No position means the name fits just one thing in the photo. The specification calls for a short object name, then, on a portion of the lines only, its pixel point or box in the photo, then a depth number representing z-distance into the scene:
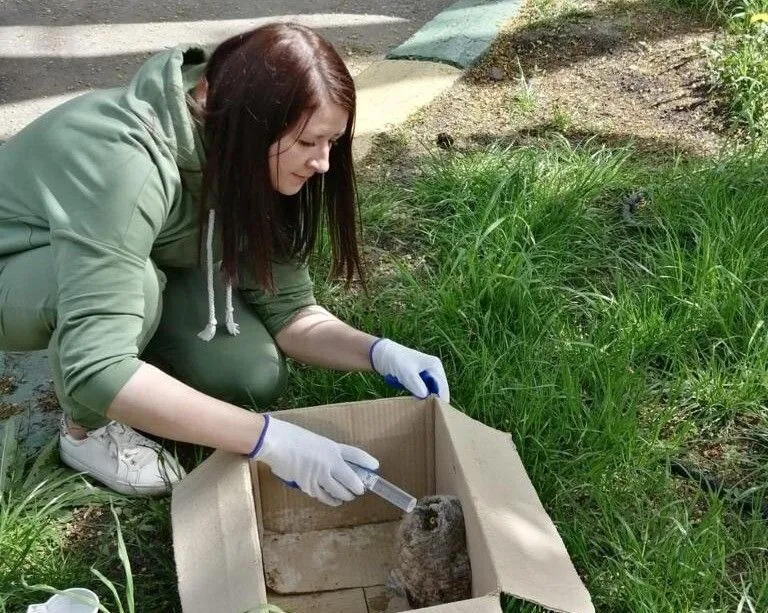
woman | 1.67
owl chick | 1.69
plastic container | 1.55
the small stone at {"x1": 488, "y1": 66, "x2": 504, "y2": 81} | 3.67
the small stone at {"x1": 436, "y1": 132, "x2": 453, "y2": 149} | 3.23
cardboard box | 1.50
